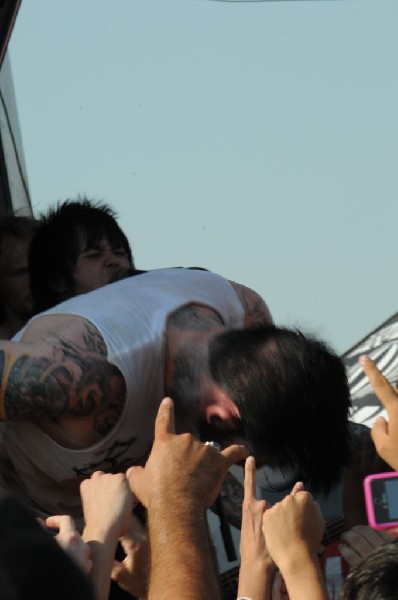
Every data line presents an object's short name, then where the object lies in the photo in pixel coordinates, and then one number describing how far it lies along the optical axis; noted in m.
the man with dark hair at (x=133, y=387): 4.92
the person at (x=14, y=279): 6.94
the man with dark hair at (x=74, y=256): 6.13
